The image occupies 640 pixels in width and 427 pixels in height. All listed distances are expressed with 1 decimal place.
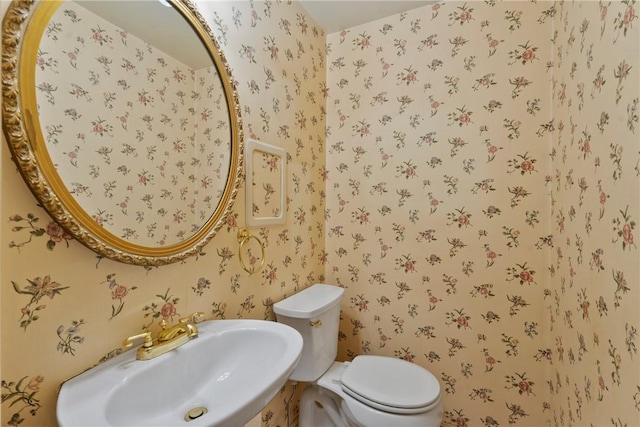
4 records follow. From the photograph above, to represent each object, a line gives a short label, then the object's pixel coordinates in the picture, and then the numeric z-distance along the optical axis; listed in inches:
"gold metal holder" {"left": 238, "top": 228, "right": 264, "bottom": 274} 42.4
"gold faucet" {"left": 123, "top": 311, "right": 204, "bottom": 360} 28.0
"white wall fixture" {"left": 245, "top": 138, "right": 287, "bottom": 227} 44.6
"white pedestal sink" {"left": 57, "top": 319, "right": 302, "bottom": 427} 22.2
